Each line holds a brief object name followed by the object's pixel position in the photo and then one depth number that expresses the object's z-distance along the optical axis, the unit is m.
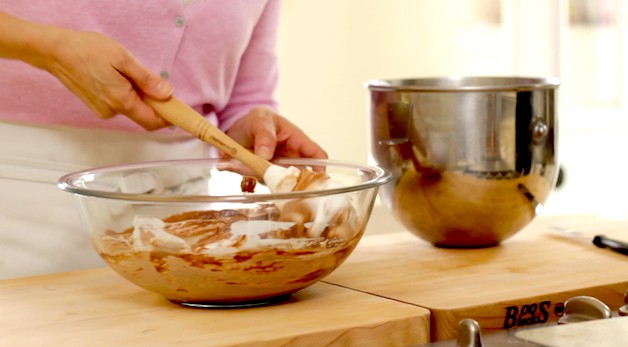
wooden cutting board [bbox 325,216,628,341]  1.51
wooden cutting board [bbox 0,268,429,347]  1.42
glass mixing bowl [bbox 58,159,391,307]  1.46
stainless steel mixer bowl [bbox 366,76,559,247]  1.72
